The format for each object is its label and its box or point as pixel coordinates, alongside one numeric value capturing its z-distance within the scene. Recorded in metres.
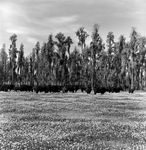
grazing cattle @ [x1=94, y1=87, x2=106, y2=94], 53.42
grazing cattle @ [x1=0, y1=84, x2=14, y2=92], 54.40
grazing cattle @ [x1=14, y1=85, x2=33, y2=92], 59.09
